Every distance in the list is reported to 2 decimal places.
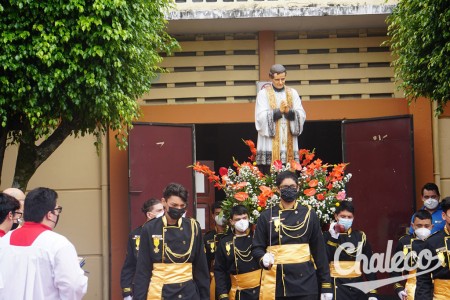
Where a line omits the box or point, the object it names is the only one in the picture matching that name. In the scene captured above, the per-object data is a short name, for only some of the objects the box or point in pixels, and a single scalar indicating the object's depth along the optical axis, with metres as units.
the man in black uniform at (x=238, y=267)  10.41
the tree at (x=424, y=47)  10.69
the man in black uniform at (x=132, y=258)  10.41
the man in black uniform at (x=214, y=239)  11.24
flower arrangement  10.52
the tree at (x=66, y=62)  9.93
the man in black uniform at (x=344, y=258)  10.62
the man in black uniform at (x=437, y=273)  8.54
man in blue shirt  11.70
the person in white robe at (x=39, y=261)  6.99
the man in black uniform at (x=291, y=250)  8.86
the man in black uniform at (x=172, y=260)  8.71
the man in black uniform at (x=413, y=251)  10.55
